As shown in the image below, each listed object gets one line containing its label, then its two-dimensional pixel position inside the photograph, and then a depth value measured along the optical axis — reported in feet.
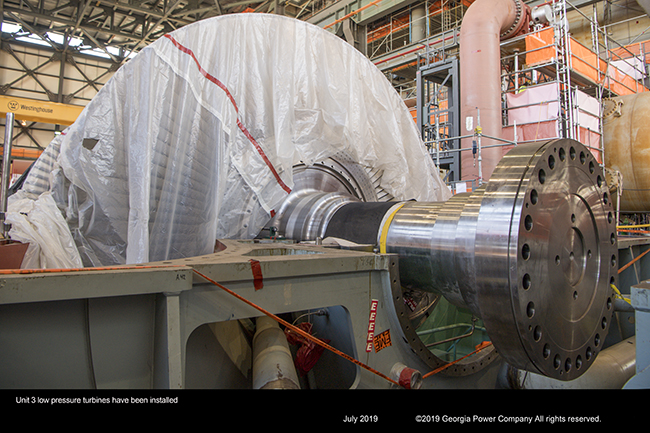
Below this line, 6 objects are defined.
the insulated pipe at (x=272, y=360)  3.93
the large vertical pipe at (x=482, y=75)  17.44
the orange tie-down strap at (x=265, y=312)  3.29
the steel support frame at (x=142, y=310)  2.73
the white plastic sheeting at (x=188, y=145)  6.73
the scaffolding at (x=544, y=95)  19.10
